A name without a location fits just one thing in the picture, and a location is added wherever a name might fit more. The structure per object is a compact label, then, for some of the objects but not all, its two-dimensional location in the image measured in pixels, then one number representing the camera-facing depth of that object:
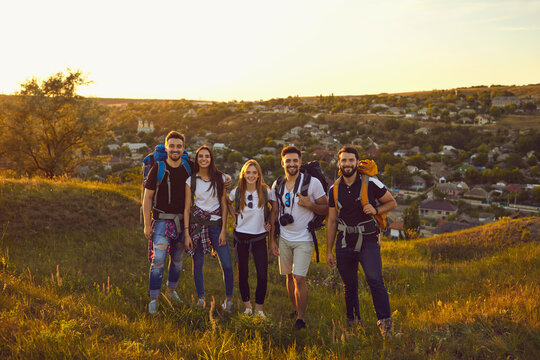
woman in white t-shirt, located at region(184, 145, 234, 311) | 4.34
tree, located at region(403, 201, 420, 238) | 28.39
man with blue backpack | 4.21
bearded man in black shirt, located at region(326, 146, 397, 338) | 3.73
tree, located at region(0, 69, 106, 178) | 18.30
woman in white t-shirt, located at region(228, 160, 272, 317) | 4.22
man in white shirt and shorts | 4.03
